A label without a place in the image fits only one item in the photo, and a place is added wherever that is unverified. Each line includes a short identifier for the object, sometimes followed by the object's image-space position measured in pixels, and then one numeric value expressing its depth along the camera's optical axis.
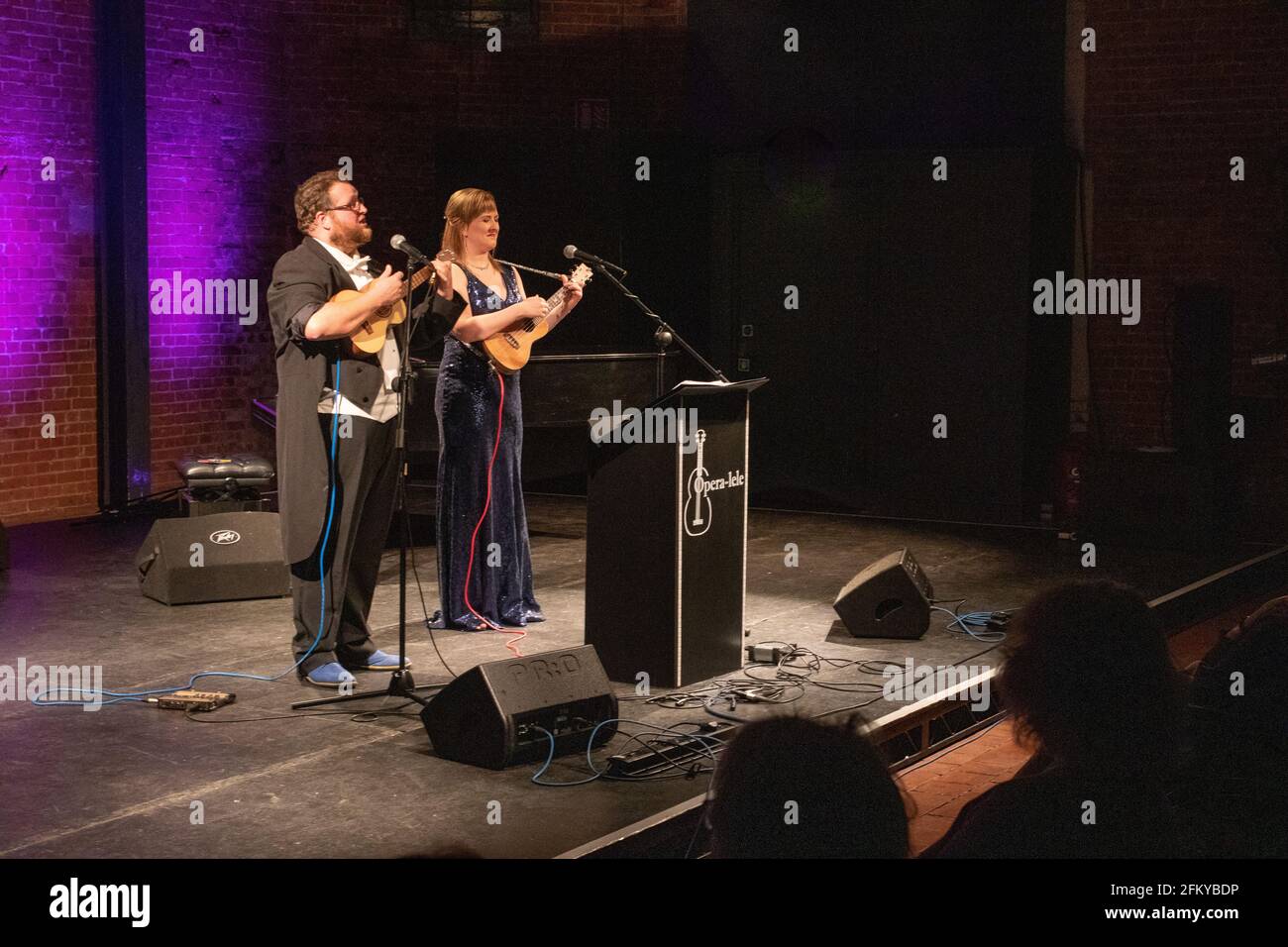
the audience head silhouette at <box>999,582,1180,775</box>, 2.42
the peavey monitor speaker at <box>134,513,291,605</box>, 6.93
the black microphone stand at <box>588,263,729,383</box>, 5.57
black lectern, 5.38
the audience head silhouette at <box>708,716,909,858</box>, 2.03
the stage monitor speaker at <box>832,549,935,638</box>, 6.32
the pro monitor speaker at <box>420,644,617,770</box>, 4.52
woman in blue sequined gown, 6.13
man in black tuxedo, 5.25
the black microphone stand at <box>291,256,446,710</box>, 4.92
